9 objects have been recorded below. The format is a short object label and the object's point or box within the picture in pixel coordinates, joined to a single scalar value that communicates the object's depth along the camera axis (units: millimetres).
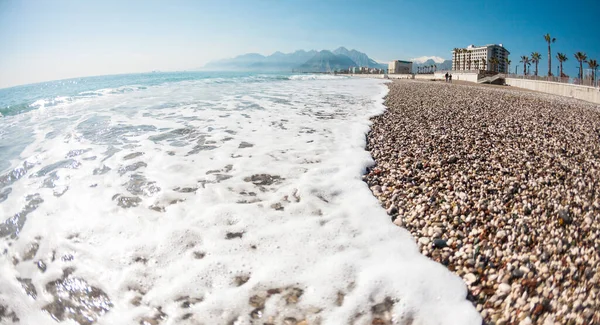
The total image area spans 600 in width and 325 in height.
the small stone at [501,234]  3261
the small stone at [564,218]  3394
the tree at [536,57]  76875
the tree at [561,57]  59969
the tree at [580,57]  53700
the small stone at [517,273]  2727
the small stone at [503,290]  2592
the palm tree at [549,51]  54188
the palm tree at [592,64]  54231
